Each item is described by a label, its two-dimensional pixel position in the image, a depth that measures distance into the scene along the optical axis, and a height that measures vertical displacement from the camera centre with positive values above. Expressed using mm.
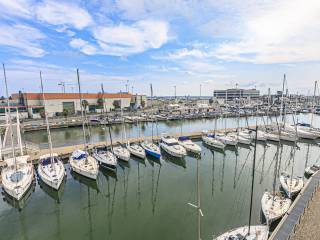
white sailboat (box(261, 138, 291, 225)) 18703 -11264
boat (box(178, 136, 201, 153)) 42672 -11225
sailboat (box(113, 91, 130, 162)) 37234 -10817
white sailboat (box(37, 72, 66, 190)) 26833 -10634
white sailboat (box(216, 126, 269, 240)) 15719 -11283
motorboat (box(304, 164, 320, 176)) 30022 -11892
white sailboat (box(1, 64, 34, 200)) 24422 -10579
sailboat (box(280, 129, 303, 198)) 23109 -11247
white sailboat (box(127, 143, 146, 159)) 39344 -10979
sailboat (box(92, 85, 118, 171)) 34094 -10841
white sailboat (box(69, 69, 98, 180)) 29961 -10690
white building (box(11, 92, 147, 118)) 87000 -2258
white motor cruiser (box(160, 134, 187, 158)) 39688 -10883
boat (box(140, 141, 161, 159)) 39500 -10966
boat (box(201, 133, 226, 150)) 46719 -11460
